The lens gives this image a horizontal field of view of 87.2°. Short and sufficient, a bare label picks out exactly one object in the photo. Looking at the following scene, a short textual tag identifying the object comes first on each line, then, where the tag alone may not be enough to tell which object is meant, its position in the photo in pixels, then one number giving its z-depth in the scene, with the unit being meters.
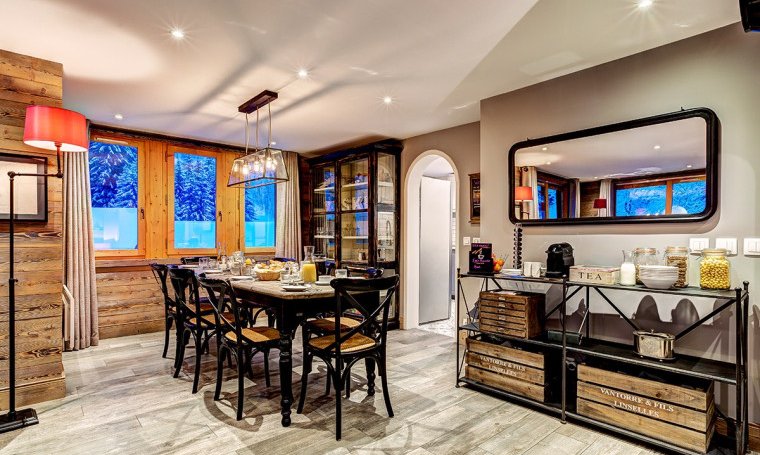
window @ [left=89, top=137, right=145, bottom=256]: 4.84
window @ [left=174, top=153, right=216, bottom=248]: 5.40
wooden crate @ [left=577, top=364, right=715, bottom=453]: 2.24
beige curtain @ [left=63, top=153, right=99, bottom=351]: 4.30
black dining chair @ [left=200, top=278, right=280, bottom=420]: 2.67
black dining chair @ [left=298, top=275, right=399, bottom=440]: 2.43
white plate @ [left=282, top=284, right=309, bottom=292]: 2.65
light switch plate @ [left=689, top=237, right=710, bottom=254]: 2.55
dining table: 2.56
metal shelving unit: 2.17
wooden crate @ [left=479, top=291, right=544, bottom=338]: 2.99
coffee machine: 2.97
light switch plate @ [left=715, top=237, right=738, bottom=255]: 2.45
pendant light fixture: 3.72
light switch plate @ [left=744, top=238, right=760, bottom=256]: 2.37
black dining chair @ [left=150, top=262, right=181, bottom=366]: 3.77
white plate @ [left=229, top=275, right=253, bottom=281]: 3.23
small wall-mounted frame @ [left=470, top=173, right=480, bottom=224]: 4.53
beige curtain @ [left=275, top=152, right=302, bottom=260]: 6.20
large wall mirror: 2.58
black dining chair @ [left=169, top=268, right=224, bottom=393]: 3.10
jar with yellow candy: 2.36
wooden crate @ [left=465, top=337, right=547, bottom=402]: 2.86
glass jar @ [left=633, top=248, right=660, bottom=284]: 2.63
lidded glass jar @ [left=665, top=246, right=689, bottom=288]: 2.51
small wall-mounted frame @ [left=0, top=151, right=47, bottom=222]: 2.86
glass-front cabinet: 5.26
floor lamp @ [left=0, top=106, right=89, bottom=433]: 2.59
